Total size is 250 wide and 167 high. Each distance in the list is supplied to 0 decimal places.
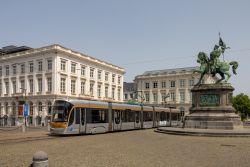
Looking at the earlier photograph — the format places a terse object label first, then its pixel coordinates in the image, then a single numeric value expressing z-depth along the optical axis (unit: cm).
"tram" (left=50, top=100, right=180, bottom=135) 2334
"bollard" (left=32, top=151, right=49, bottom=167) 860
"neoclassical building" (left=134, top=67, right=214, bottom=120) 8612
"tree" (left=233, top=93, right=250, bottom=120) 9244
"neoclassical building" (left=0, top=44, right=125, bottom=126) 5703
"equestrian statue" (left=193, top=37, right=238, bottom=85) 3003
